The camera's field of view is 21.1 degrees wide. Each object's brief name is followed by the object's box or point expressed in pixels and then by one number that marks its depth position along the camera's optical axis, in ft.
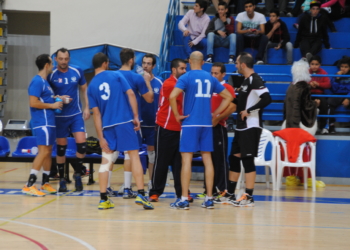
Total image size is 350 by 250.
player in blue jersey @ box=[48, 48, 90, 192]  45.07
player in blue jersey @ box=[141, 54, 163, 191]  45.32
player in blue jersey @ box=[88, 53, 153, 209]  37.03
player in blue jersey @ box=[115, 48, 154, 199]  39.19
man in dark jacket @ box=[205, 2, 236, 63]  68.10
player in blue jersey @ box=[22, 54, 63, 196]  42.84
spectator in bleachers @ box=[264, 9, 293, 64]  67.65
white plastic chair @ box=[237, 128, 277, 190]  50.84
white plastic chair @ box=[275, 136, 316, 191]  50.79
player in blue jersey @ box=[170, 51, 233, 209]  37.75
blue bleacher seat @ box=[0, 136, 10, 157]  55.47
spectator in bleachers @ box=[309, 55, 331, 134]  57.69
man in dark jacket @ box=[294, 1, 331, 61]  67.20
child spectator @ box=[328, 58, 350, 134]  58.28
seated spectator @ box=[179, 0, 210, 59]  68.96
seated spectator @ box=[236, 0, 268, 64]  67.43
